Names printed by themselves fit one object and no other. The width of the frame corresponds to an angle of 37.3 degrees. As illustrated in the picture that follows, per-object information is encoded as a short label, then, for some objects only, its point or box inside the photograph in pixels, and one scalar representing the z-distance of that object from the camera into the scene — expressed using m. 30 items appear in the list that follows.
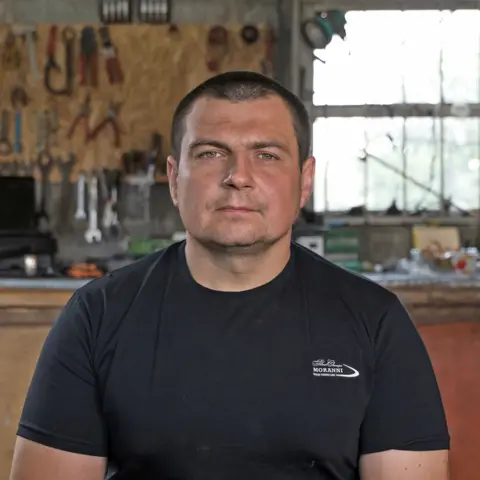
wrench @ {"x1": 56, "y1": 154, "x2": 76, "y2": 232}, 3.37
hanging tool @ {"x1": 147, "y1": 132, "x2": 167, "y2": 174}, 3.34
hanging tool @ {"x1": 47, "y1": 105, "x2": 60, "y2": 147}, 3.36
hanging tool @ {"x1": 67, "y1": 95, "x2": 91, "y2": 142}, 3.36
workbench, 1.50
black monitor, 3.21
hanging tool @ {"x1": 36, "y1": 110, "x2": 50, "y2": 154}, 3.36
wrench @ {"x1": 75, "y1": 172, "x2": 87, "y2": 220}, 3.36
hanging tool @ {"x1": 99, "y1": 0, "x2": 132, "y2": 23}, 3.43
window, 3.52
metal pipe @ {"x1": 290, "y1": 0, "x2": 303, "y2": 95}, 3.40
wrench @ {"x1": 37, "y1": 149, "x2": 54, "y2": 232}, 3.36
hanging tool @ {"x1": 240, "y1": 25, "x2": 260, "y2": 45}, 3.38
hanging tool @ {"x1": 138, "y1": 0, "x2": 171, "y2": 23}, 3.43
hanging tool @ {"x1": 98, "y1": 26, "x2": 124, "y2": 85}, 3.35
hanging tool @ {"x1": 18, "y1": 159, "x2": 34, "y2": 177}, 3.36
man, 1.01
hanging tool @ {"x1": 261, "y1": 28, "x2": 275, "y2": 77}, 3.39
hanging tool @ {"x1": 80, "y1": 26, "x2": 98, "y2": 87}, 3.34
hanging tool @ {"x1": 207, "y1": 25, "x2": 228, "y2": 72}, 3.38
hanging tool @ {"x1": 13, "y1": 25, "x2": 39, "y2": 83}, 3.37
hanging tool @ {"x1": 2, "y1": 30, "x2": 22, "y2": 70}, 3.36
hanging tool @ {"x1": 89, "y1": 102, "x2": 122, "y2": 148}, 3.37
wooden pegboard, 3.36
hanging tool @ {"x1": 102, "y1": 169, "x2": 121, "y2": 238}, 3.35
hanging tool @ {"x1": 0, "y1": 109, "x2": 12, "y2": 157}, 3.35
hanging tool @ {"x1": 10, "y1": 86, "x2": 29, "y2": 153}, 3.35
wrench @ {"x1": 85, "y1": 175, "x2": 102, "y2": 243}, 3.38
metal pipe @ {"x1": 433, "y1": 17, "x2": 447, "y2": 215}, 3.52
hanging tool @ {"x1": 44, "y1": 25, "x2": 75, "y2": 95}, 3.36
